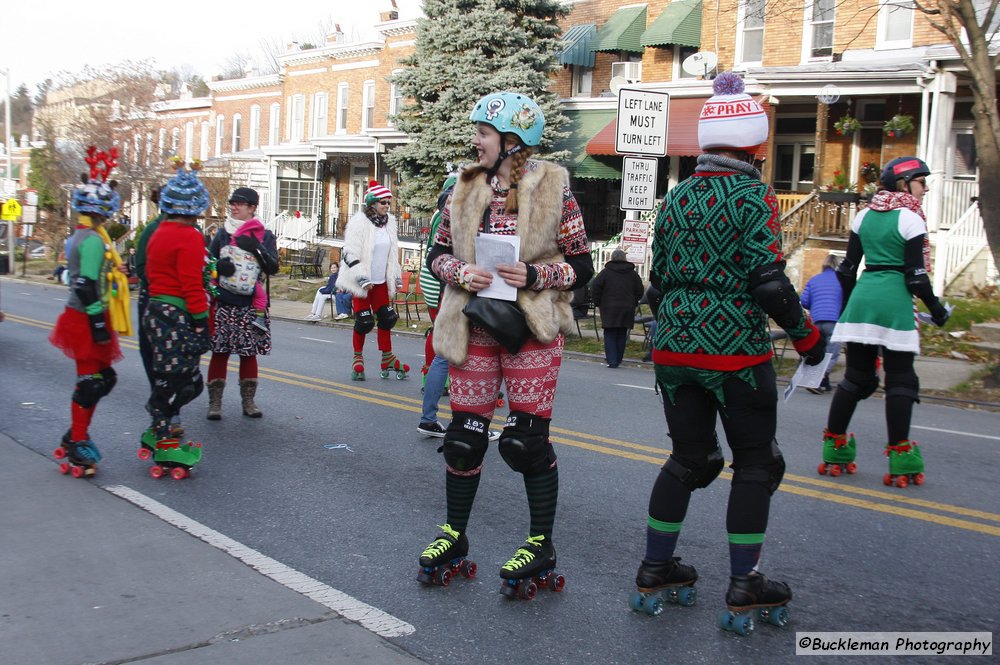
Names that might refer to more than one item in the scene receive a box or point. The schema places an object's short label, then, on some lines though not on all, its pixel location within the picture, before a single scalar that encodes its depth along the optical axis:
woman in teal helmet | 4.31
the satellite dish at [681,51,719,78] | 23.33
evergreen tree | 27.08
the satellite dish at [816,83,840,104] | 20.72
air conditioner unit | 27.39
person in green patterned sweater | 3.91
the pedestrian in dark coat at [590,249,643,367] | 14.69
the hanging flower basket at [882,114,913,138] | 21.56
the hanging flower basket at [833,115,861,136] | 22.28
